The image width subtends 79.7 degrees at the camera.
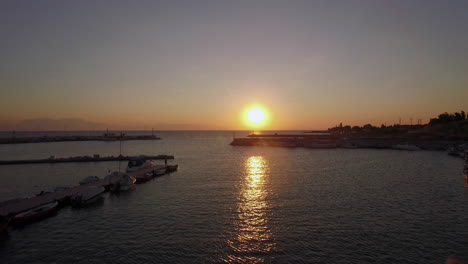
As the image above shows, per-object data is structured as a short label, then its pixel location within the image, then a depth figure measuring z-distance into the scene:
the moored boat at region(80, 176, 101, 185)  42.56
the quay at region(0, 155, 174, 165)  69.19
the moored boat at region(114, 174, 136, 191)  41.02
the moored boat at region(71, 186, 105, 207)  33.41
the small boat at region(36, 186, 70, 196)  35.80
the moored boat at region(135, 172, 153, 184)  49.28
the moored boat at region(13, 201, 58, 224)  27.28
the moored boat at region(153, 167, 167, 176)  54.25
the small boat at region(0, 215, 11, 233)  24.77
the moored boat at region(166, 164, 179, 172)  59.44
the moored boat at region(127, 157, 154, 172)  55.92
